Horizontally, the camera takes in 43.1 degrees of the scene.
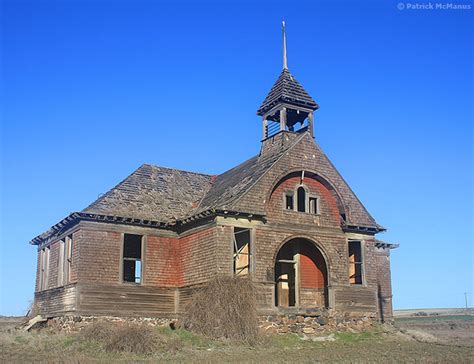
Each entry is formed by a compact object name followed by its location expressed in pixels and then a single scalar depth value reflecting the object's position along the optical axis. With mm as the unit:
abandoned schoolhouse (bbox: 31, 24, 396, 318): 27250
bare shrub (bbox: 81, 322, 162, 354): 20936
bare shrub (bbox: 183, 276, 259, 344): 24359
